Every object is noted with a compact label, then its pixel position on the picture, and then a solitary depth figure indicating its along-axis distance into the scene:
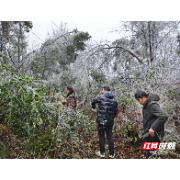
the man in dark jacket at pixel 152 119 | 2.45
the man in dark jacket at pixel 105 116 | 2.92
